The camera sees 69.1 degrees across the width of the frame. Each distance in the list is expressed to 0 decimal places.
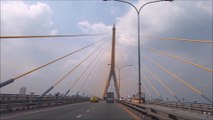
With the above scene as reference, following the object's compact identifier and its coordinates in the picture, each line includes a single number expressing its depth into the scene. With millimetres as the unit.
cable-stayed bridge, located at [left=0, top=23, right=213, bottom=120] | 8052
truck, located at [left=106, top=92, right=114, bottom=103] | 35065
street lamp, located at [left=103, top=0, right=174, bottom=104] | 15031
